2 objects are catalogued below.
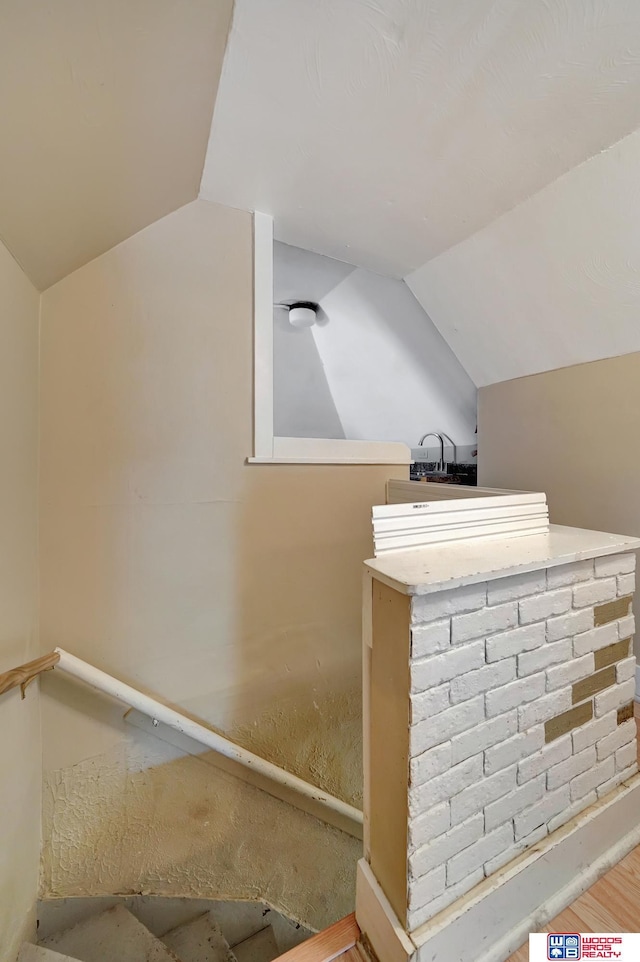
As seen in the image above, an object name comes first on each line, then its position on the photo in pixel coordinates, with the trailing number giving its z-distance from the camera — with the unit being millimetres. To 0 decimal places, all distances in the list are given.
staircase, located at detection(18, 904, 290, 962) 1294
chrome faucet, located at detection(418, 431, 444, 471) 2880
